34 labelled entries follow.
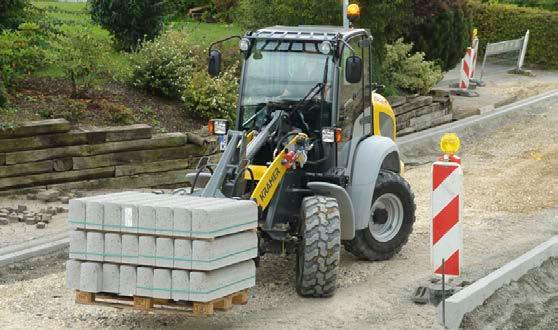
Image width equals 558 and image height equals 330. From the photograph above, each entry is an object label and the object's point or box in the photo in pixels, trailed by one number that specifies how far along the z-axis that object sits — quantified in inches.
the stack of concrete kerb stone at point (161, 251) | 460.8
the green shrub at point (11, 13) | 916.7
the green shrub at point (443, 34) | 1233.6
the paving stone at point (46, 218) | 704.8
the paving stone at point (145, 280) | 467.1
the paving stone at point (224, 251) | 459.2
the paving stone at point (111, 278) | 474.2
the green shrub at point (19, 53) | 829.5
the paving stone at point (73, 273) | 481.7
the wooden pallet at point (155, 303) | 467.9
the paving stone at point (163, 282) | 464.6
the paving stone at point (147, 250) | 465.8
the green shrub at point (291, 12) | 1010.9
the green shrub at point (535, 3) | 1883.4
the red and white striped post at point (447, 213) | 504.2
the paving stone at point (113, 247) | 472.5
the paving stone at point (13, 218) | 707.7
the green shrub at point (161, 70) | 916.7
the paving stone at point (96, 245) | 476.3
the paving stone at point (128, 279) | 470.4
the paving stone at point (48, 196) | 755.7
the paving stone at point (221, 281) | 460.8
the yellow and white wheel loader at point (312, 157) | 545.1
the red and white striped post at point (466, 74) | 1314.5
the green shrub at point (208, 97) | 895.8
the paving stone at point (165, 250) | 462.5
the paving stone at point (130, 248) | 469.6
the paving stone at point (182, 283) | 462.5
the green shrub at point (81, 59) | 842.8
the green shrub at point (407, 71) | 1147.7
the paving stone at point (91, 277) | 475.8
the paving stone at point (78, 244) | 480.4
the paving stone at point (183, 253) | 460.8
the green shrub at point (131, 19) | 1018.4
